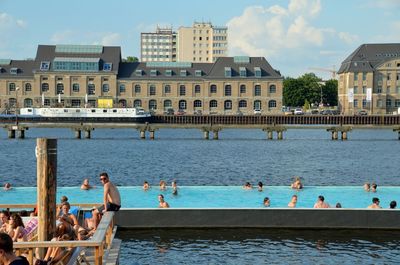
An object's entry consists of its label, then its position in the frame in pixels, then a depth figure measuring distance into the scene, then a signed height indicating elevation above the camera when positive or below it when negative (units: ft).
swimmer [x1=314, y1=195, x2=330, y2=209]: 76.77 -12.54
